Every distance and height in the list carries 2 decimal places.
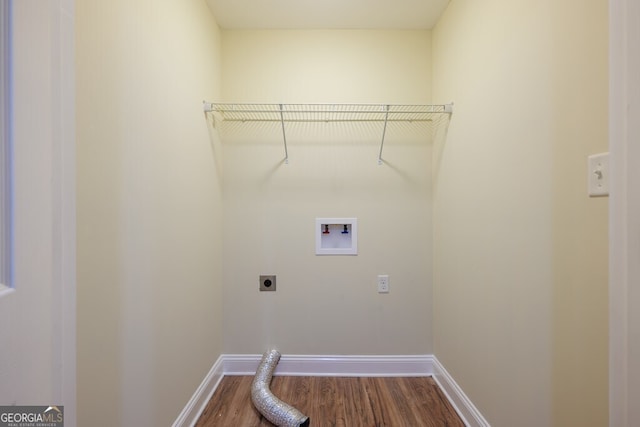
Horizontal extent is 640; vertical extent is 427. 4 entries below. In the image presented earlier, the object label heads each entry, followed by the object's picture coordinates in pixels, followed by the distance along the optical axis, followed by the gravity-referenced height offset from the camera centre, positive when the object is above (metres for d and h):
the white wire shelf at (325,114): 1.86 +0.71
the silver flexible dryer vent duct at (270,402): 1.36 -1.04
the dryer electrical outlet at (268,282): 1.90 -0.48
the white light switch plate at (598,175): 0.73 +0.10
